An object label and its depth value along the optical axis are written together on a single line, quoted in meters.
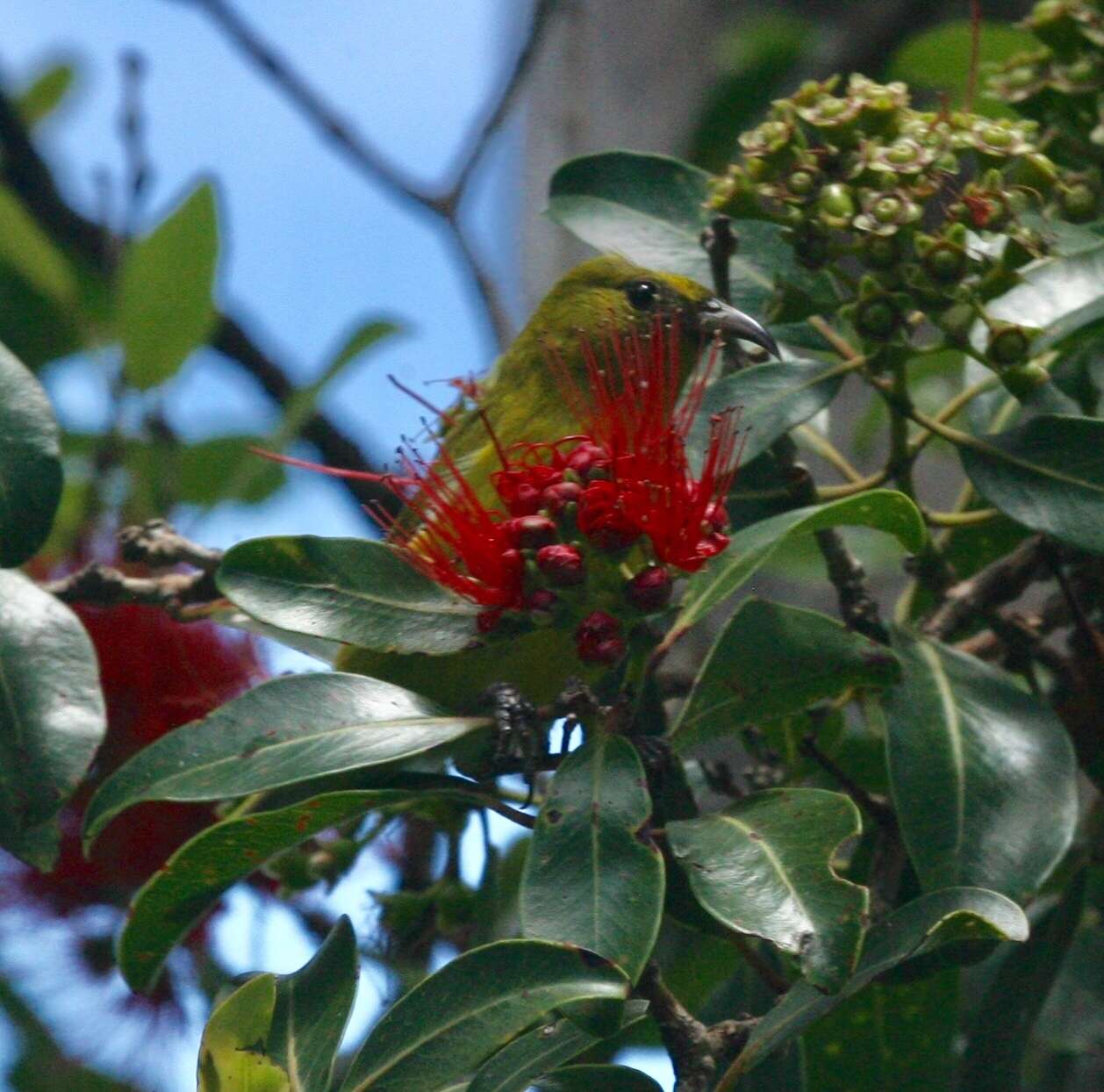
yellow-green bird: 2.86
